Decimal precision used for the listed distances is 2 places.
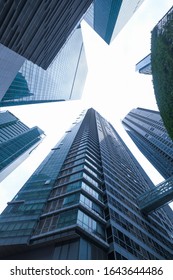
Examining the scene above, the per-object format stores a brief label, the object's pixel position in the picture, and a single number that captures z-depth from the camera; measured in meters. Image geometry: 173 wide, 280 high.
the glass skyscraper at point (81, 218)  23.67
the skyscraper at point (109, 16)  84.39
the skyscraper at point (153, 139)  111.41
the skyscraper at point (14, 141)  99.44
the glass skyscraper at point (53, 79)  82.25
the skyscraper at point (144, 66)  109.42
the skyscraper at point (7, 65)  37.53
